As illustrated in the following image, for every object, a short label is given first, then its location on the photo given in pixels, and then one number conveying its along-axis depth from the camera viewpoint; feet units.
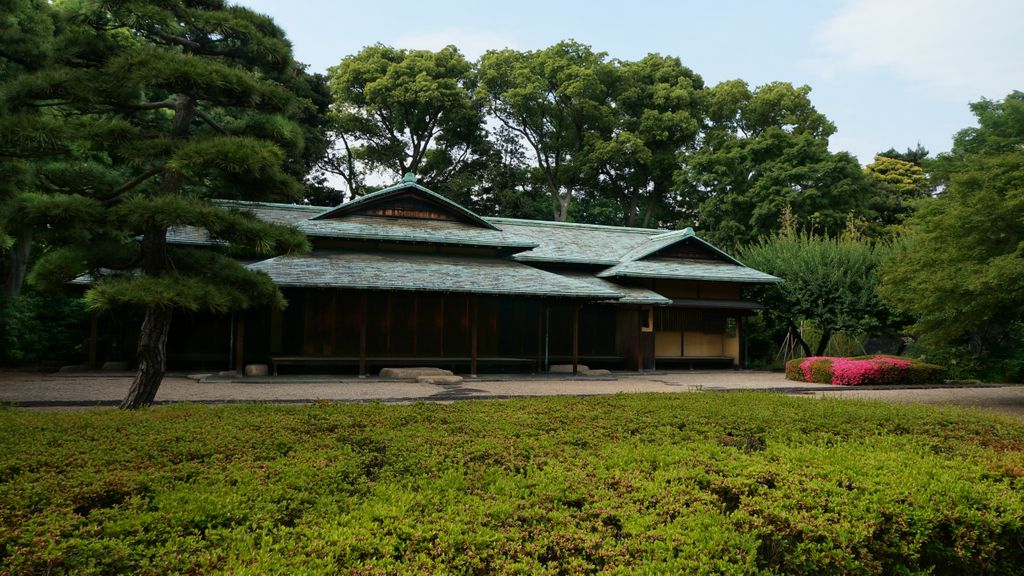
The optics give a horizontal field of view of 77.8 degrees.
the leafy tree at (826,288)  73.05
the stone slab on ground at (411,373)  56.13
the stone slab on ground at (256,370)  55.42
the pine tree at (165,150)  26.53
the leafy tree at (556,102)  121.49
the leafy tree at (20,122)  25.93
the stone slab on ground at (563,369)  65.90
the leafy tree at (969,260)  37.91
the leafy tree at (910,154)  148.46
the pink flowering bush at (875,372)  57.16
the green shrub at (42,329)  58.59
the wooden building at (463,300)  57.62
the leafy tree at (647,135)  123.65
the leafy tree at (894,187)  122.11
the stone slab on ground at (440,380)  52.75
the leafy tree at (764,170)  107.96
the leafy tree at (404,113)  116.06
